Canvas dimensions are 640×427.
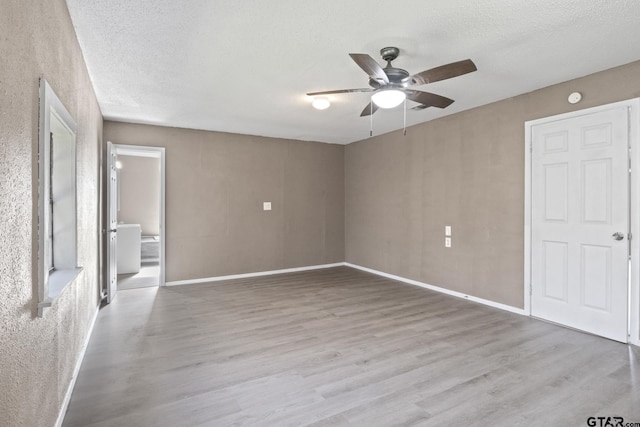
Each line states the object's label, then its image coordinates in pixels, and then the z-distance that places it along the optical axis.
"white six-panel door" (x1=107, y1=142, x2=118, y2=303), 4.31
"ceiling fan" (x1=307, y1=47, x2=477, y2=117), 2.27
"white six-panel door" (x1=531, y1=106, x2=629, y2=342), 3.04
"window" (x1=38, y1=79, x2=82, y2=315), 2.12
